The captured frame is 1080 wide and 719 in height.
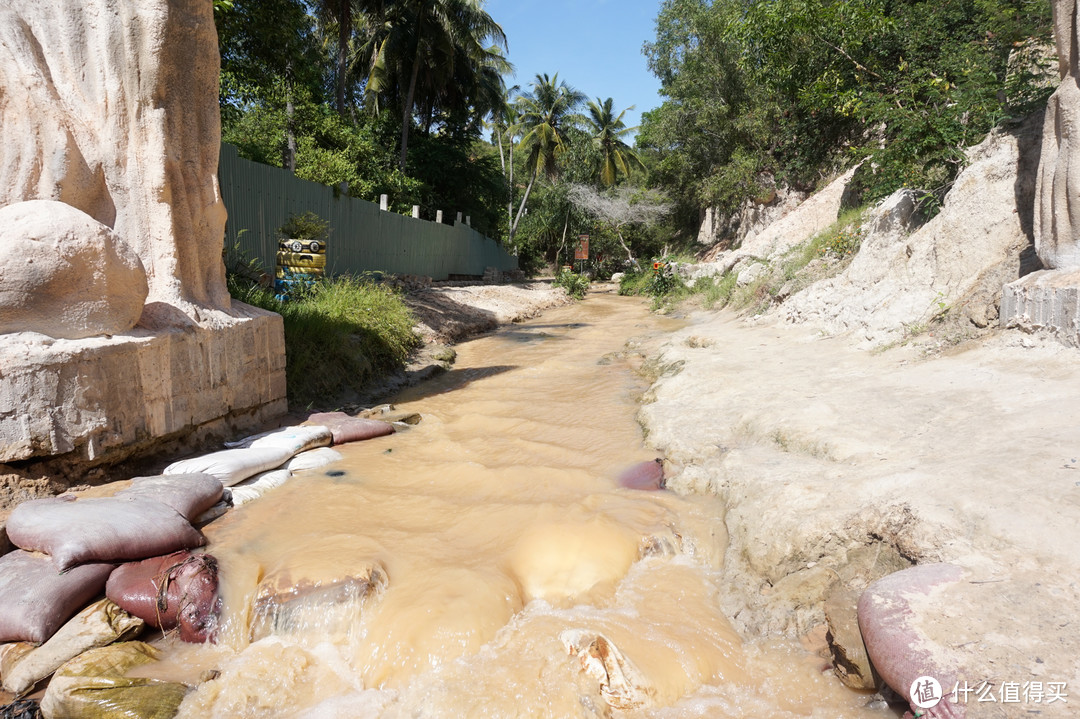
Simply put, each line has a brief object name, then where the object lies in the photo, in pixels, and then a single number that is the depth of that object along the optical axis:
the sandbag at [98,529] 3.18
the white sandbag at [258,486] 4.34
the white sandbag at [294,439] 4.98
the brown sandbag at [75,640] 2.71
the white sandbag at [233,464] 4.32
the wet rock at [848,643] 2.48
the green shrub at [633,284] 22.88
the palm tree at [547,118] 30.55
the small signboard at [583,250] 28.03
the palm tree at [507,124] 27.61
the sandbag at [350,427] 5.55
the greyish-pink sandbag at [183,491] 3.76
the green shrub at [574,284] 22.99
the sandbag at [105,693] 2.53
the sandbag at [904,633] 2.14
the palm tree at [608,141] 32.56
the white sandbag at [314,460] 4.90
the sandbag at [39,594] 2.89
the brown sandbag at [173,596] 3.08
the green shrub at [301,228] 9.32
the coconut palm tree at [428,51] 21.09
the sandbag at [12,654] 2.78
